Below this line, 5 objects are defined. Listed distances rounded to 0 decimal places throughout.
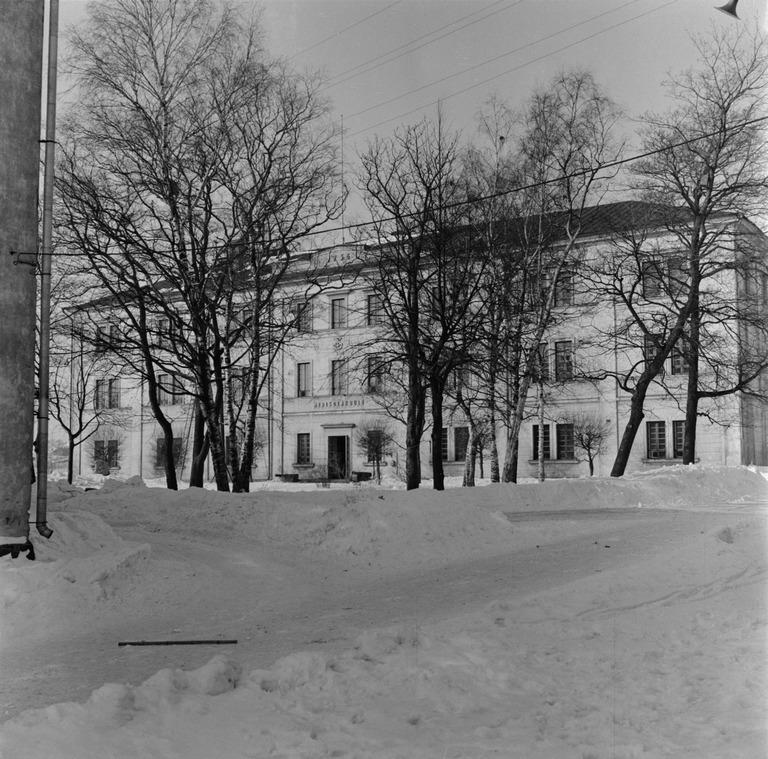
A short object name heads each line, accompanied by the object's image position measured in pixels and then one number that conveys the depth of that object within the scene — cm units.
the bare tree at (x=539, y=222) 2552
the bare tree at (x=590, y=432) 4097
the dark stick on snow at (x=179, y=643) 698
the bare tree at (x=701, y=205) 2358
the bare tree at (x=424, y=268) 2245
